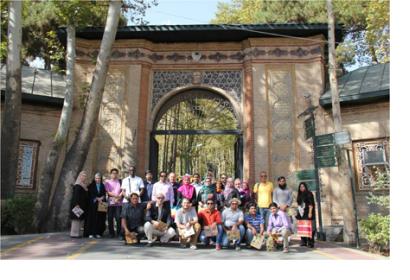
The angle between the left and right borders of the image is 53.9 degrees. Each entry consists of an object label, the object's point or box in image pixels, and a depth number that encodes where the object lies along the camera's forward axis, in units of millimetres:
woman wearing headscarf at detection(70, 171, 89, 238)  9273
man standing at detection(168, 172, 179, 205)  9606
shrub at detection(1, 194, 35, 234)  9883
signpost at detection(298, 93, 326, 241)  10386
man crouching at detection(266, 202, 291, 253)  8258
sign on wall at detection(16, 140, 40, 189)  12938
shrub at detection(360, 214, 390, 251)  8094
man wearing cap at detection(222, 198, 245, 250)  8352
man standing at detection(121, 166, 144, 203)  9680
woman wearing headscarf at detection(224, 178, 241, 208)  9438
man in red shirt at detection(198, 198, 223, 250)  8391
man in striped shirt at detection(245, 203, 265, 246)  8477
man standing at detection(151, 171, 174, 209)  9234
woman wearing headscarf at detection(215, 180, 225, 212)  9429
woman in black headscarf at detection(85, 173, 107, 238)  9484
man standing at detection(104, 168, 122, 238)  9672
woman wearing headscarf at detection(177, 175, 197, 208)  9180
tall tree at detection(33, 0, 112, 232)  10523
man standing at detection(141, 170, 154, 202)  9750
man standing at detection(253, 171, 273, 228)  9416
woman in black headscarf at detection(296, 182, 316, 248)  9156
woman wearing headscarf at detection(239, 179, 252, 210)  9797
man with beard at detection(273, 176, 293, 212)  9297
